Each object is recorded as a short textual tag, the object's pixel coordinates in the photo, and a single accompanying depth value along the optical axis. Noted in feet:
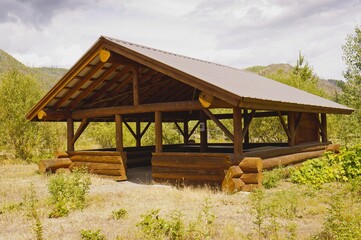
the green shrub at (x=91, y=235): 20.52
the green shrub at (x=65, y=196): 28.22
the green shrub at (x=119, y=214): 26.06
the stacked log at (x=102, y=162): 46.09
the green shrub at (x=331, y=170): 38.55
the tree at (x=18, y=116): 73.00
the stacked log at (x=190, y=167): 36.47
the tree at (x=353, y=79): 94.69
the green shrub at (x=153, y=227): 20.36
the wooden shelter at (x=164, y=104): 35.76
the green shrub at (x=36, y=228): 21.36
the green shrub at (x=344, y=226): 17.29
